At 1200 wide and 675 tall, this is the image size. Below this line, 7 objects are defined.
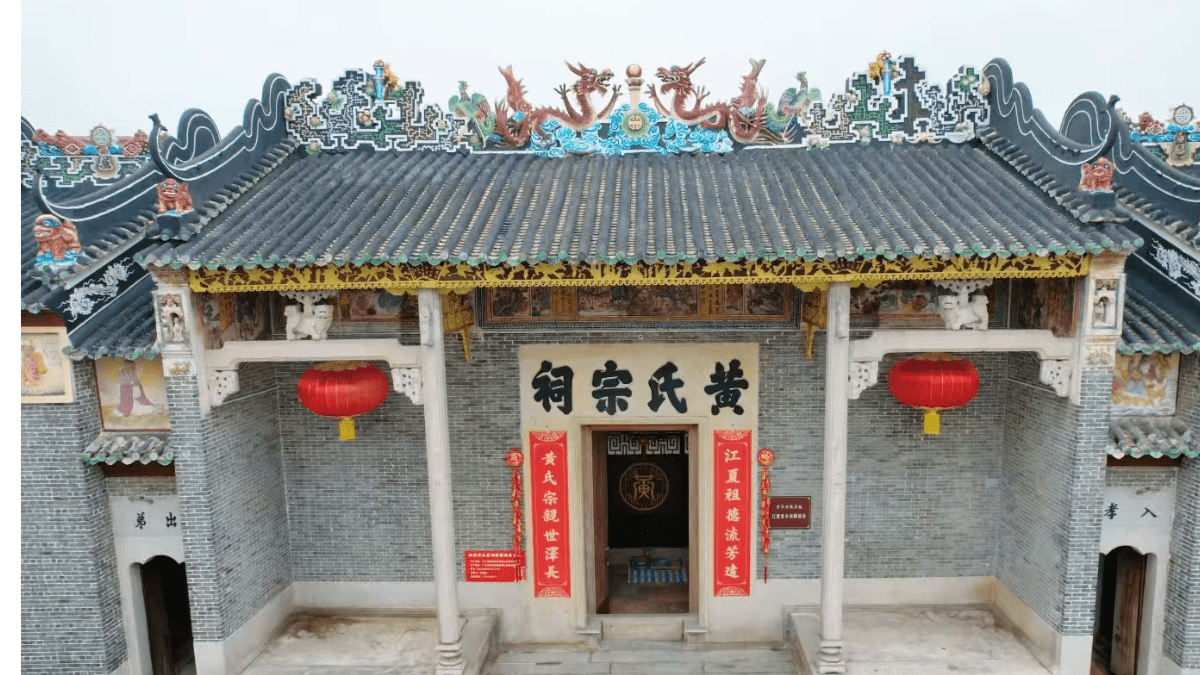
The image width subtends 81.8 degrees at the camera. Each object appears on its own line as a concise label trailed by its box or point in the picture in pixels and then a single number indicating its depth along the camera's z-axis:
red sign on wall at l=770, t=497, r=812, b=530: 8.10
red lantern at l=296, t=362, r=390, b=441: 6.70
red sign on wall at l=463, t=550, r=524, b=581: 8.21
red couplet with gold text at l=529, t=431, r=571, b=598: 8.03
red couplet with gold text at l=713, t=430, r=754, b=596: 7.97
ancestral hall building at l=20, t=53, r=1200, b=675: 6.40
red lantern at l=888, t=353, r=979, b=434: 6.56
